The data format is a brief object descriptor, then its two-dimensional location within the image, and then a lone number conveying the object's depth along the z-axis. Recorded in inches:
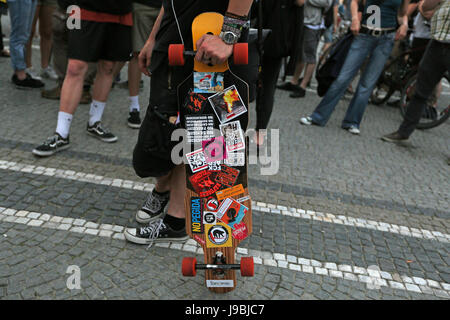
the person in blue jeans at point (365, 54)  181.6
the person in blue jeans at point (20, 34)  178.4
